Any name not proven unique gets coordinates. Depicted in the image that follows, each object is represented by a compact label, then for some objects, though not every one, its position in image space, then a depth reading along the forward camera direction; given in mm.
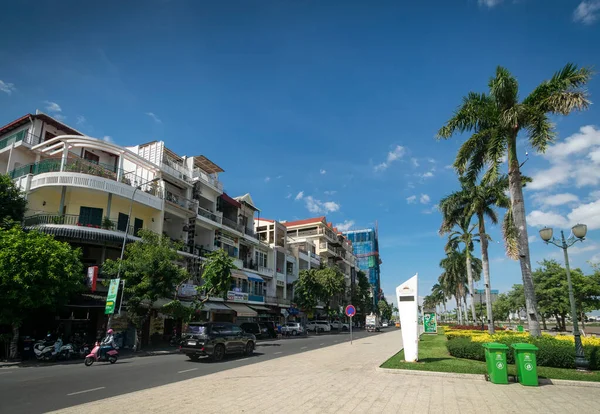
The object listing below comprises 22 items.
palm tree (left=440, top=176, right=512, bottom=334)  28328
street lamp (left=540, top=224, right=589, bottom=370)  11517
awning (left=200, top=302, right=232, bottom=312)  32719
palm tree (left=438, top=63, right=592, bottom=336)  15562
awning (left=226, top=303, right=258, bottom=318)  36006
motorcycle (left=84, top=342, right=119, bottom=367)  16073
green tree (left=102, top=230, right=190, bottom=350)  22156
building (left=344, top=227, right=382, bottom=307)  115375
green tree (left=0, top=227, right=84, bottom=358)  16094
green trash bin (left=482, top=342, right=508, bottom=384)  10141
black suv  16828
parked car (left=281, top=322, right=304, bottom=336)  44156
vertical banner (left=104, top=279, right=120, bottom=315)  20703
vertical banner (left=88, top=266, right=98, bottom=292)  21531
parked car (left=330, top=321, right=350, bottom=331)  63906
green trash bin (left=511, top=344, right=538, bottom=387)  9852
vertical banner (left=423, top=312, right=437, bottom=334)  42812
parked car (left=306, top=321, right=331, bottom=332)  54078
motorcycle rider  16766
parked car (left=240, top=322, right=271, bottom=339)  31584
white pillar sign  14211
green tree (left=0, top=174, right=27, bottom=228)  21547
